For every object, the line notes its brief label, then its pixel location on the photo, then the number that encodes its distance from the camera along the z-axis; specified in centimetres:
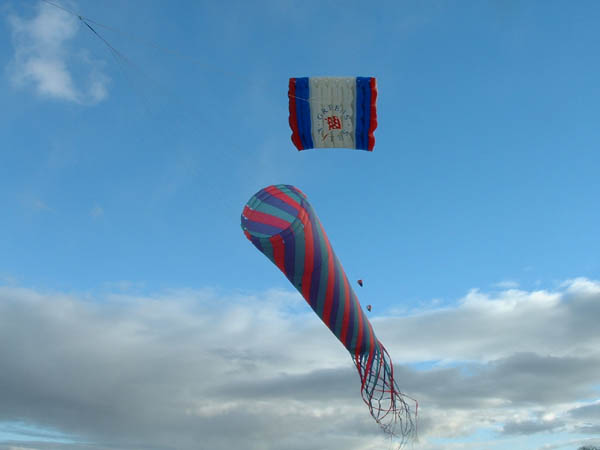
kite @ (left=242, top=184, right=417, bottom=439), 1198
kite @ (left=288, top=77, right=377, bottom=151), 1543
